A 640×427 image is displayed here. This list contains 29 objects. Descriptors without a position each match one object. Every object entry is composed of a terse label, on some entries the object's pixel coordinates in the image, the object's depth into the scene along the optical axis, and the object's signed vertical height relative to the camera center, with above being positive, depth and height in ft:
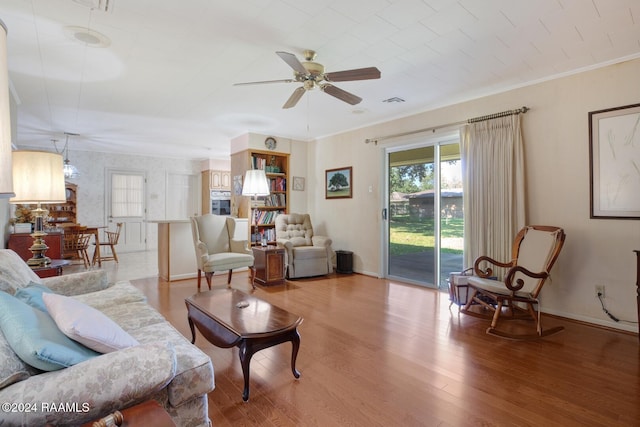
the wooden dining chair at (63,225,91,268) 19.24 -1.63
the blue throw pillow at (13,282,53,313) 4.93 -1.38
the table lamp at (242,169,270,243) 16.08 +1.54
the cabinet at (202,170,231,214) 29.07 +2.89
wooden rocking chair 9.46 -2.21
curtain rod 11.62 +3.92
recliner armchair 16.66 -1.84
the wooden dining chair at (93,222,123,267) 21.08 -2.71
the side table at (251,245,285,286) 15.35 -2.57
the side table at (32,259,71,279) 9.49 -1.80
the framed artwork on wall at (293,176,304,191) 20.58 +2.04
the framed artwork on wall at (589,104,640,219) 9.50 +1.66
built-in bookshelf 18.81 +1.40
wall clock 19.38 +4.40
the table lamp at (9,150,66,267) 7.48 +0.89
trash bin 18.01 -2.79
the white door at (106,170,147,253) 25.94 +0.62
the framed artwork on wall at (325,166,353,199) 18.66 +1.91
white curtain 11.66 +1.10
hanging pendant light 21.34 +3.14
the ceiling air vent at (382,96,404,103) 13.35 +4.95
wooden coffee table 6.20 -2.36
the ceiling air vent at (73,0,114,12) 7.02 +4.77
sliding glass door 14.32 +0.10
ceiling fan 8.25 +3.86
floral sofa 3.06 -1.89
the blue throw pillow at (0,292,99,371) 3.38 -1.45
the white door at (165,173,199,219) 28.71 +1.68
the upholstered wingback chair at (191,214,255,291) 14.01 -1.61
